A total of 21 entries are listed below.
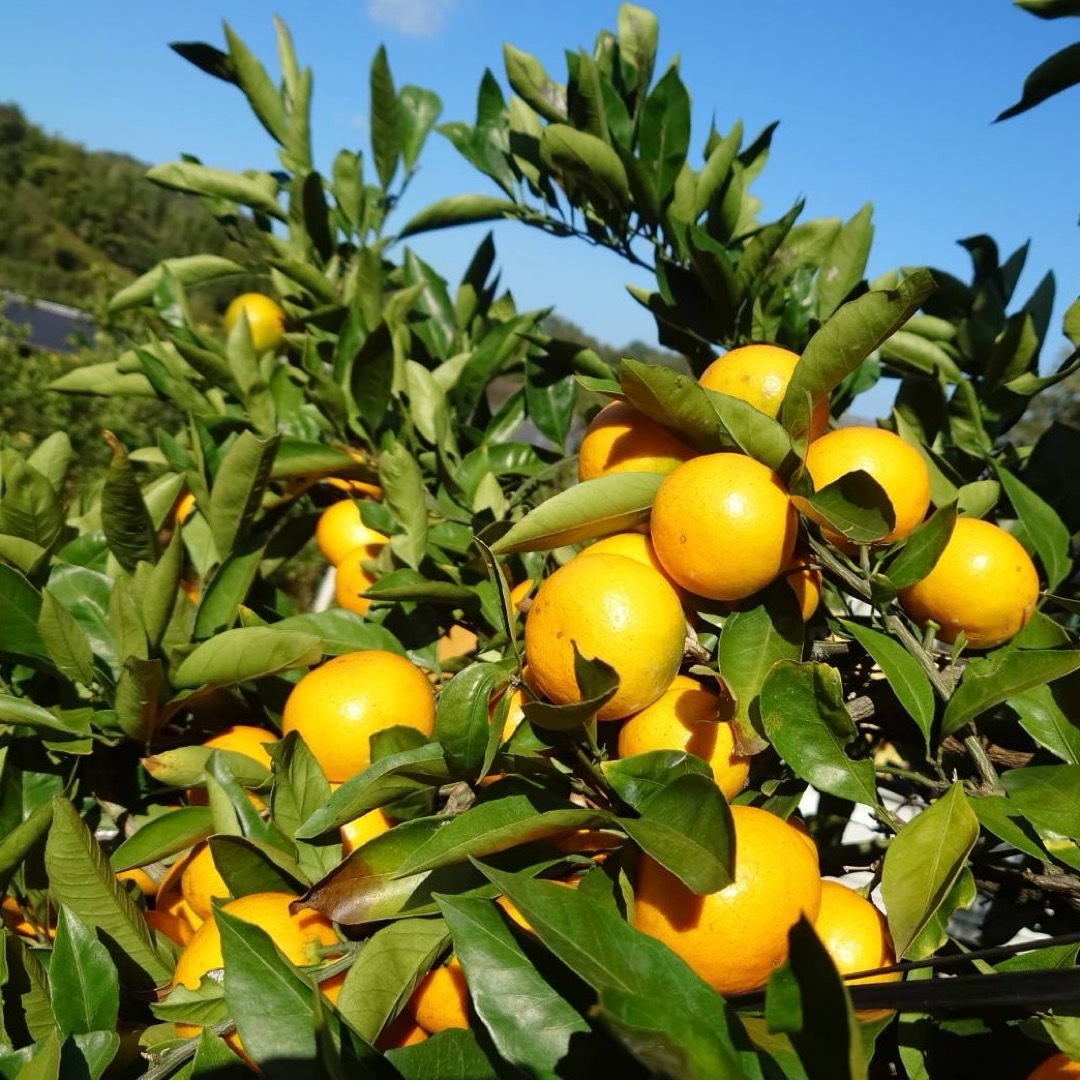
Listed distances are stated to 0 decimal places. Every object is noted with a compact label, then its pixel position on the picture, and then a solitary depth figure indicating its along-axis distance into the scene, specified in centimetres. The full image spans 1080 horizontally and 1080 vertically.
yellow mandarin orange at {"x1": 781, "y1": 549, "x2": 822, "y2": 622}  69
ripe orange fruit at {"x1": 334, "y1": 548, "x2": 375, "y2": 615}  109
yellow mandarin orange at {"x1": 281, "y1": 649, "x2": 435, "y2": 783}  76
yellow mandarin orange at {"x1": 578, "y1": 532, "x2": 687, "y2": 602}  70
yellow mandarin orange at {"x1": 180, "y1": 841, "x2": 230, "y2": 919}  74
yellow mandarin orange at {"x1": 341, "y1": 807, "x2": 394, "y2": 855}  73
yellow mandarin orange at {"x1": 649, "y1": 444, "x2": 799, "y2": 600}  62
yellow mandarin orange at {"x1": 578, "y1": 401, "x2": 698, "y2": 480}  75
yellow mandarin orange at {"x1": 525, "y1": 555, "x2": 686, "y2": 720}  62
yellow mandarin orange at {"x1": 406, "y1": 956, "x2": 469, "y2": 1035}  59
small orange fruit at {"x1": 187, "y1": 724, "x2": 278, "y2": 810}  85
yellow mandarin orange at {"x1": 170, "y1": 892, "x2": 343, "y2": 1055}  62
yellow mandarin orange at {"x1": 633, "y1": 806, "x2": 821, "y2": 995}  55
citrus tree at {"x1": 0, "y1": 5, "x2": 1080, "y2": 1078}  51
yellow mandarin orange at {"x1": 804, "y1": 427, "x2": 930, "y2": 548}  67
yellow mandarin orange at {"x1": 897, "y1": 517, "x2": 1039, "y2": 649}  71
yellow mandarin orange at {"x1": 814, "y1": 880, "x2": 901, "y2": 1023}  59
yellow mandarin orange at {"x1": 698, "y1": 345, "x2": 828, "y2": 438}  71
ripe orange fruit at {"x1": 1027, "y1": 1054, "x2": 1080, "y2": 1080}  56
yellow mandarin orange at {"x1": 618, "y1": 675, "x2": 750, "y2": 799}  64
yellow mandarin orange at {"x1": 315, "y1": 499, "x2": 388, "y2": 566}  119
